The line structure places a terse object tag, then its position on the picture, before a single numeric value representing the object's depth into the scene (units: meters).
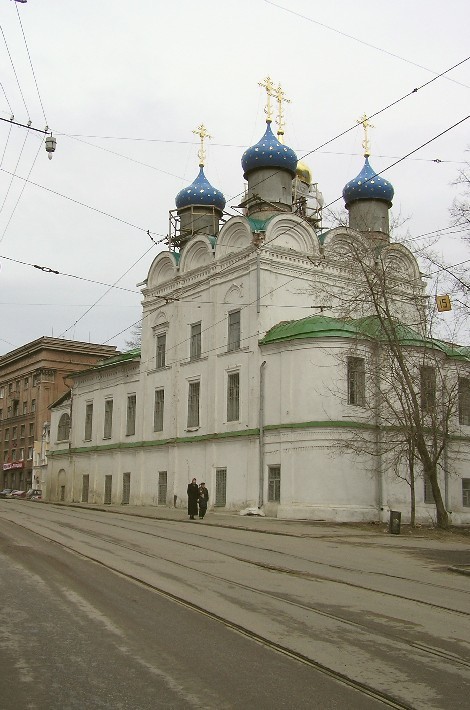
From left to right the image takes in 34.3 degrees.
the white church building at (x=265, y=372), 28.72
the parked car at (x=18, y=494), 60.39
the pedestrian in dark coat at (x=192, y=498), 27.70
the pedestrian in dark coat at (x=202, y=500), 27.86
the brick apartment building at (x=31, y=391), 68.25
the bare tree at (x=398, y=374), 24.55
